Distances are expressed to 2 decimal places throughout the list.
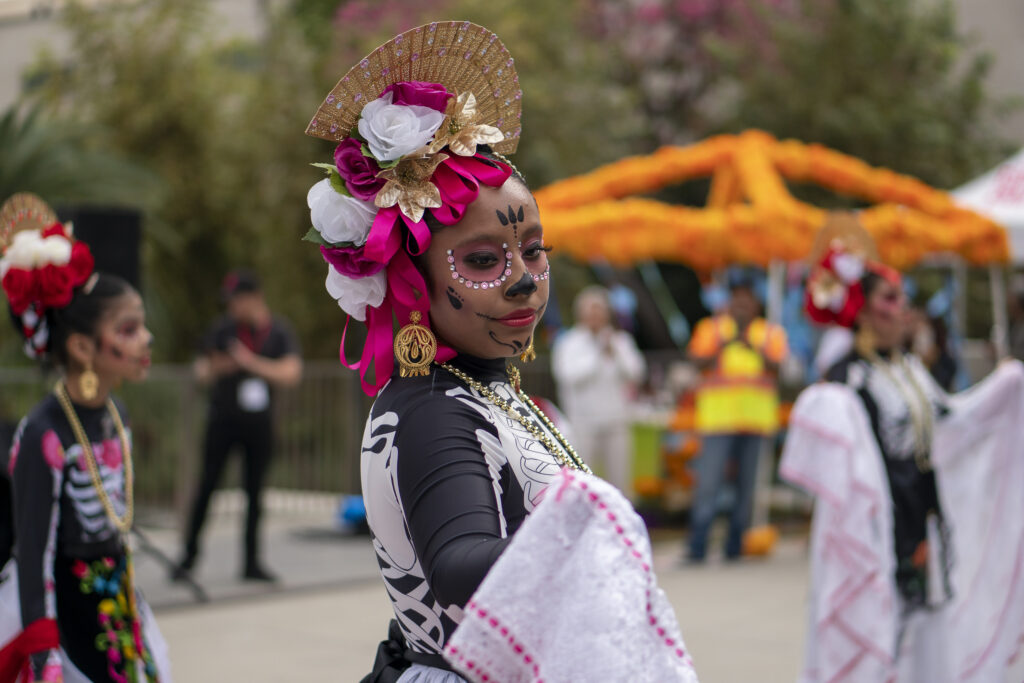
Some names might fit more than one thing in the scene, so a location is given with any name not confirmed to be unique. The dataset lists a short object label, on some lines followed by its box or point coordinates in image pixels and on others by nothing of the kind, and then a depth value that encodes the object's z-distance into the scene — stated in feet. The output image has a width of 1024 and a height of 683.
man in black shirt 27.76
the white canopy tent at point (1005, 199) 34.65
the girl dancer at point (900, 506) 16.88
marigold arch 33.45
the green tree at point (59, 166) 31.99
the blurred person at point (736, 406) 31.19
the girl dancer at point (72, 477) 11.73
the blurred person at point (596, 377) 34.30
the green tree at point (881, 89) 58.90
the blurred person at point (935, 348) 32.27
